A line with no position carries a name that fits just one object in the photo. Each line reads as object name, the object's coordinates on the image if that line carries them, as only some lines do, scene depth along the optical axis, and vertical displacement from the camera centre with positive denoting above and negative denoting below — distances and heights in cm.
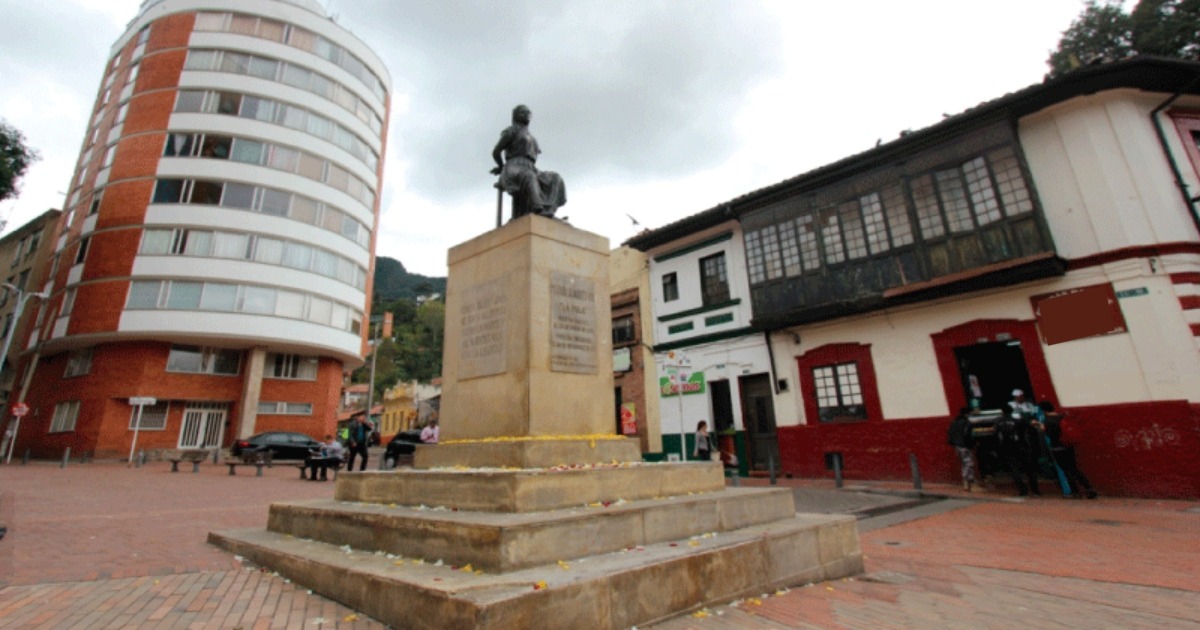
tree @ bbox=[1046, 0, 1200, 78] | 1658 +1341
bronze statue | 620 +332
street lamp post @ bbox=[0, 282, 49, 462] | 2330 +606
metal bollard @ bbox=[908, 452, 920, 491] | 1084 -78
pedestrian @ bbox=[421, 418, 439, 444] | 1497 +64
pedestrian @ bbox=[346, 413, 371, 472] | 1521 +63
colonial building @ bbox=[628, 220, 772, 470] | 1590 +337
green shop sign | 1705 +193
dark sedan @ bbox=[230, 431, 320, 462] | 2123 +79
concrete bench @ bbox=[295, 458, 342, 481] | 1555 -8
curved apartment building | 2345 +1054
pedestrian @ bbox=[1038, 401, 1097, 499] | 977 -49
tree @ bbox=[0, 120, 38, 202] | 1867 +1160
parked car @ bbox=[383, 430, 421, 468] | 2037 +60
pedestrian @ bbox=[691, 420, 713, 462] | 1359 -2
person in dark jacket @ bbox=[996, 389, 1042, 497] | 998 -14
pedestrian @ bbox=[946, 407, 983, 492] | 1074 -23
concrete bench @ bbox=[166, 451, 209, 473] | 1709 +27
